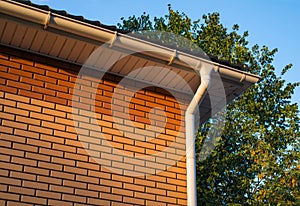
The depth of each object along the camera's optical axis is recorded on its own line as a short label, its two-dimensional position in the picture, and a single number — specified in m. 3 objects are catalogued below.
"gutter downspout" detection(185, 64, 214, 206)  6.02
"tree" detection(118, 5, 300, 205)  17.09
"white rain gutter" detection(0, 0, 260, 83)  5.19
